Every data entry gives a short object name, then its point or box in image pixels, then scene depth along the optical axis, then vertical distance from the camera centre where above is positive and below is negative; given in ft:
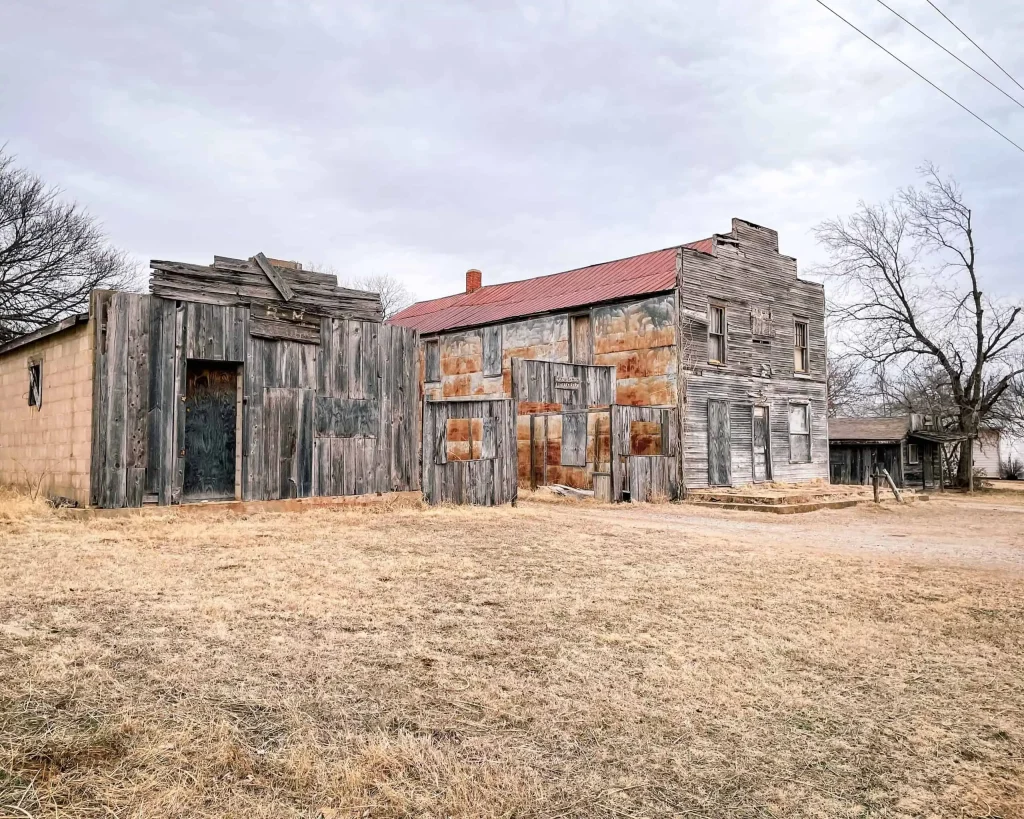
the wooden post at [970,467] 103.50 -4.30
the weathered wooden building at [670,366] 67.82 +7.95
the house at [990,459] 155.74 -4.78
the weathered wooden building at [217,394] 38.11 +3.11
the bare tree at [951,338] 104.78 +14.98
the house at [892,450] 106.63 -1.74
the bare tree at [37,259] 79.10 +21.85
